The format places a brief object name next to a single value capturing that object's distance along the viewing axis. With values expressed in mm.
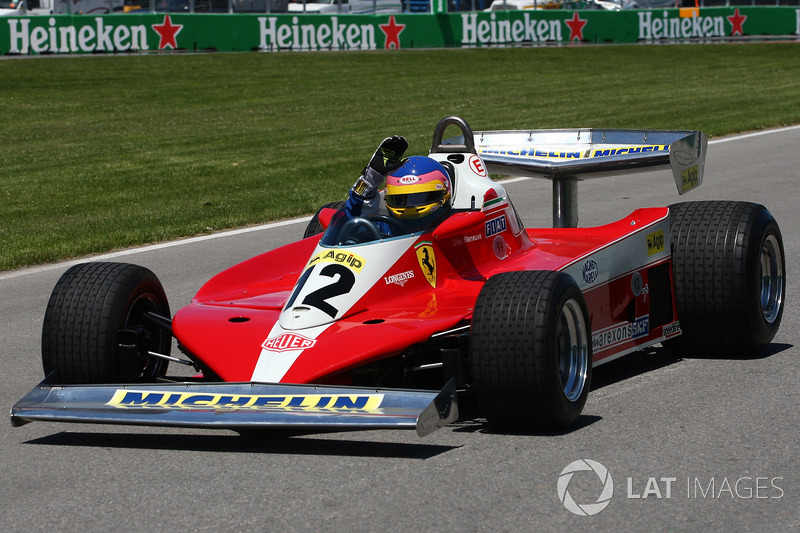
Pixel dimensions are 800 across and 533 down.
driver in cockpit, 13359
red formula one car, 10852
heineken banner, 65500
